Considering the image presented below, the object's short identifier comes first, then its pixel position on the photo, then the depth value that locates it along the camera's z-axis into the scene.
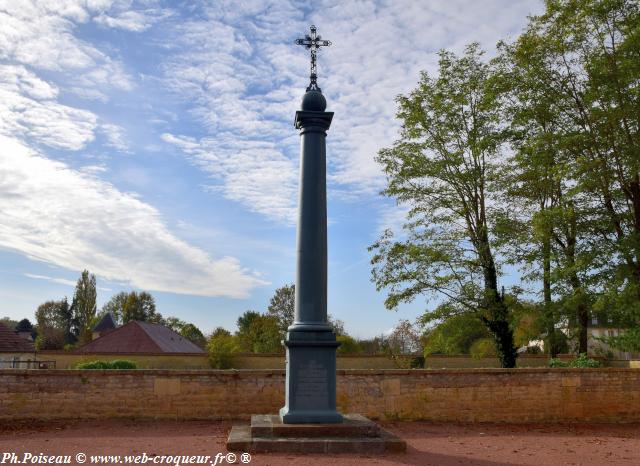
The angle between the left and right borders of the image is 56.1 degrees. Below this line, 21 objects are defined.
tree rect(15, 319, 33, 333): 74.25
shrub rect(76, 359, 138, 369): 18.34
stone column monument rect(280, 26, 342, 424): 9.62
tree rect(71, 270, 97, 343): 65.12
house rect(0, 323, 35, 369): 28.67
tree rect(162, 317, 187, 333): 69.14
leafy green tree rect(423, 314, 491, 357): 18.77
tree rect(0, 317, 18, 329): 92.14
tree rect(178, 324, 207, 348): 67.38
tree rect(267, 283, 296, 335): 50.81
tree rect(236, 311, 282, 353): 41.66
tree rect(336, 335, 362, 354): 34.82
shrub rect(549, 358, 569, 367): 19.65
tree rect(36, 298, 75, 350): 73.69
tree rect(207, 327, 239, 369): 26.62
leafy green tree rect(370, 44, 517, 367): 19.00
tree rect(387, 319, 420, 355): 49.98
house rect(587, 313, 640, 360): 16.55
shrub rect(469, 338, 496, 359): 20.06
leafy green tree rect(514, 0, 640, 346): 16.17
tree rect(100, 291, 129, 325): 70.00
